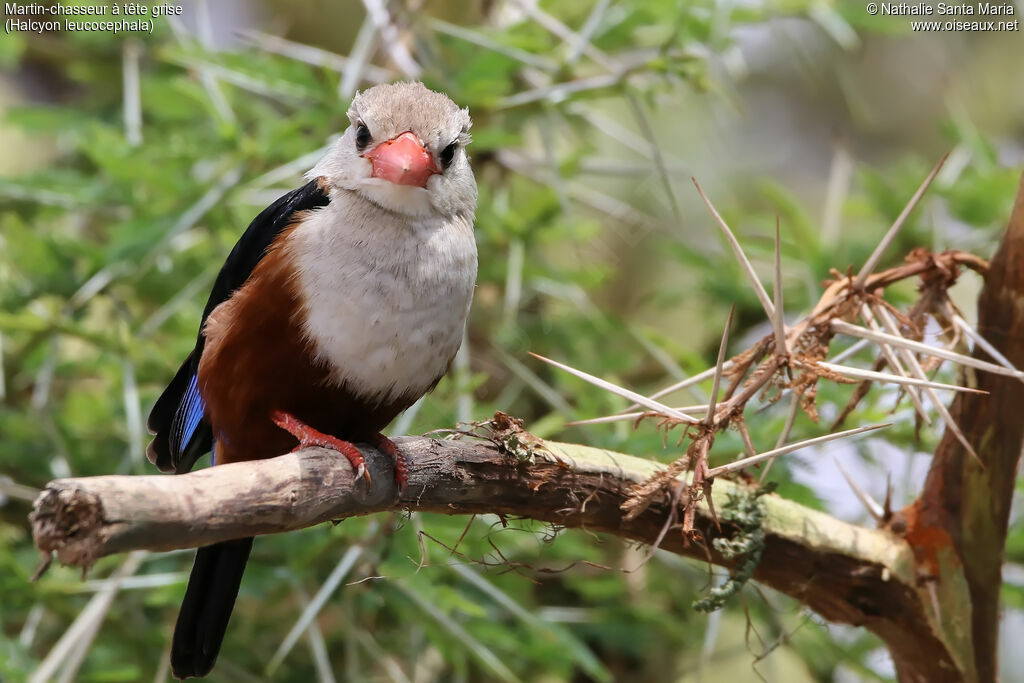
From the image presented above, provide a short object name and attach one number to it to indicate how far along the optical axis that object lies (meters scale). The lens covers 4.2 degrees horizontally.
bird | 3.82
